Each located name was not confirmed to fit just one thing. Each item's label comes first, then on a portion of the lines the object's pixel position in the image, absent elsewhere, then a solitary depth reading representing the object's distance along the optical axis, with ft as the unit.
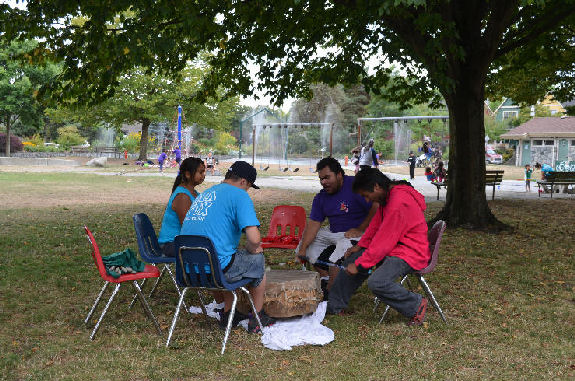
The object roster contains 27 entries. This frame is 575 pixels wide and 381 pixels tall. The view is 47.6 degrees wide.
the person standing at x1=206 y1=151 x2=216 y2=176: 102.58
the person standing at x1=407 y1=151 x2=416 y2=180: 99.44
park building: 161.68
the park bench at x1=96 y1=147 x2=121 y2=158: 176.76
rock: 131.75
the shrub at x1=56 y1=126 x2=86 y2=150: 193.88
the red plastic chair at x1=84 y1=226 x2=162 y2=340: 17.62
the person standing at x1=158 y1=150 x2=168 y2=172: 115.33
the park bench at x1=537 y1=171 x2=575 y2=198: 64.49
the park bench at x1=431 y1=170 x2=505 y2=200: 59.45
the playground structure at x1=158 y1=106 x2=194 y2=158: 132.77
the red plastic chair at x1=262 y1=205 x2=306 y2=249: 24.41
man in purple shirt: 22.02
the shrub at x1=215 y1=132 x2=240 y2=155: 204.44
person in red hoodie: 19.06
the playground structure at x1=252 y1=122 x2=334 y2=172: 115.90
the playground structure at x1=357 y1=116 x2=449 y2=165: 133.80
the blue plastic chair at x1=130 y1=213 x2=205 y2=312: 20.36
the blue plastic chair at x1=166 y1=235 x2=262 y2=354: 16.78
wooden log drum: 19.29
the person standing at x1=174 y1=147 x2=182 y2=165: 112.20
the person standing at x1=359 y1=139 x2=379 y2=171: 71.61
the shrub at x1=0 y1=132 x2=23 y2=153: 176.36
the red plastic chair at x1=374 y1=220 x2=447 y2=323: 19.63
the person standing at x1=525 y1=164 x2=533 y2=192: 75.97
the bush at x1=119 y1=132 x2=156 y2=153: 177.78
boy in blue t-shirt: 17.51
